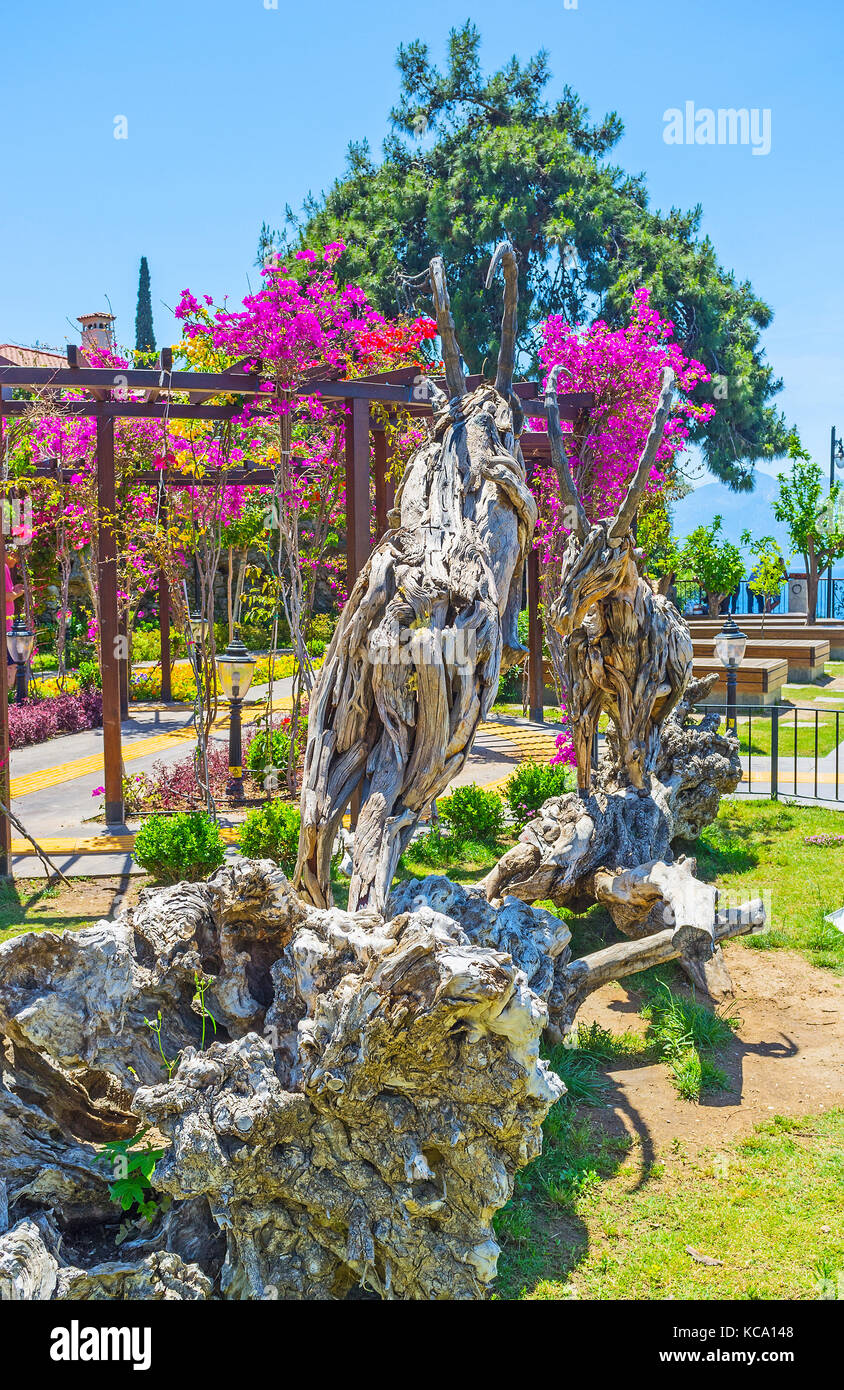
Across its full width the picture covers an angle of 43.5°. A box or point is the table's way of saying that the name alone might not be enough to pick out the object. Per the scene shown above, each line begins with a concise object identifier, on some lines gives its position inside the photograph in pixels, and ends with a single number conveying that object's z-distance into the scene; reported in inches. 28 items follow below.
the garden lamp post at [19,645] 406.0
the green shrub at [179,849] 268.2
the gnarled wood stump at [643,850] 212.5
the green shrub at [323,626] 795.4
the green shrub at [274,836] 275.7
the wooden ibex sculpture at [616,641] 245.0
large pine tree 983.6
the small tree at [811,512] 904.3
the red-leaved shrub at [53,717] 538.6
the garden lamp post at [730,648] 393.4
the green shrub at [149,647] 795.4
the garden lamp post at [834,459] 1059.0
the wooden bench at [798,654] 701.9
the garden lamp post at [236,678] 379.9
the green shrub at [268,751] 411.2
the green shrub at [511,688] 634.8
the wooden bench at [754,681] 558.3
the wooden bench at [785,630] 799.5
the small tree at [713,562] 919.0
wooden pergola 309.0
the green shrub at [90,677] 644.7
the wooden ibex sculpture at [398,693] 156.3
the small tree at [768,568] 924.0
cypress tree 1331.2
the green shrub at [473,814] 329.1
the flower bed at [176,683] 668.1
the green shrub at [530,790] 345.1
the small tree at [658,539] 601.6
